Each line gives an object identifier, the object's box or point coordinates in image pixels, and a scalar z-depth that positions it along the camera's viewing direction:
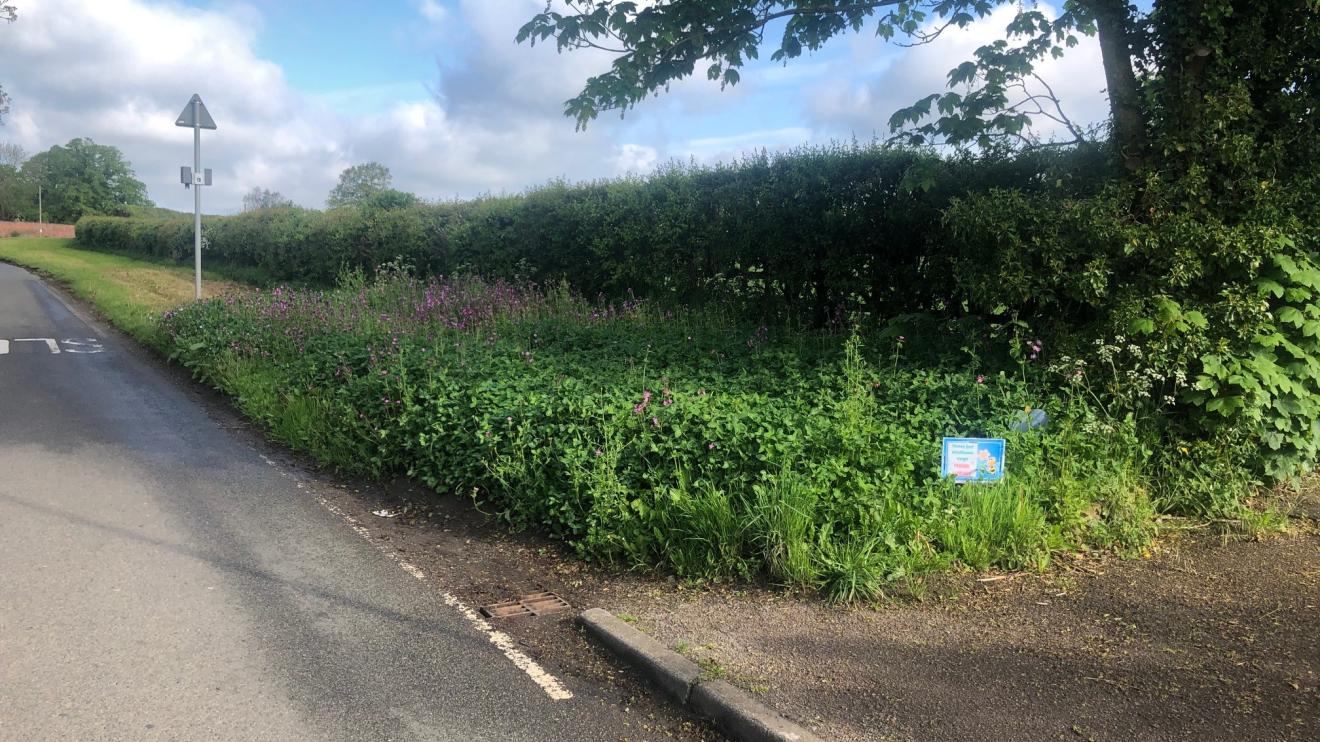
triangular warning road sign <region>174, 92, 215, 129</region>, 14.62
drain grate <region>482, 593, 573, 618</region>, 4.39
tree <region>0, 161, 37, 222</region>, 96.44
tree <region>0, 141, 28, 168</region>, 98.38
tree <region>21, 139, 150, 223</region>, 98.00
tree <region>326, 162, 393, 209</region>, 81.31
